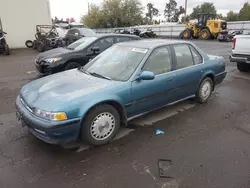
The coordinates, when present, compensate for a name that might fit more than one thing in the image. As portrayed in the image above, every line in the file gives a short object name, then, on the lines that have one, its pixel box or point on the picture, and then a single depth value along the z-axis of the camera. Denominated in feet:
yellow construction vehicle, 75.05
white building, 52.85
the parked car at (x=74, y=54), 21.89
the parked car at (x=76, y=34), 47.34
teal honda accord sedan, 9.49
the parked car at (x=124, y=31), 91.69
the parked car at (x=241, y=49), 23.32
